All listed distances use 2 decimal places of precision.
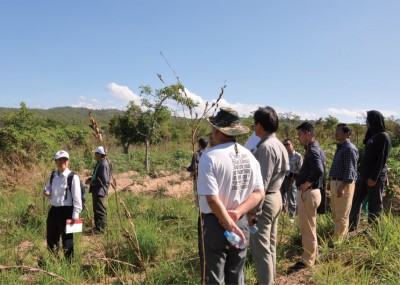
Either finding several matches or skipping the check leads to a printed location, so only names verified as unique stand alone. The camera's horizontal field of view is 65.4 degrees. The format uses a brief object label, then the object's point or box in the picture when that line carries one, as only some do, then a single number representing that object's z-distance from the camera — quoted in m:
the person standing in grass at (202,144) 6.50
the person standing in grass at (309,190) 3.47
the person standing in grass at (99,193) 5.54
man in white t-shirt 2.12
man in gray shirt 2.89
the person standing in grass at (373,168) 4.04
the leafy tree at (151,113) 12.58
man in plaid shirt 3.86
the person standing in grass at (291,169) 6.18
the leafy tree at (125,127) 17.05
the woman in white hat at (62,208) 3.98
